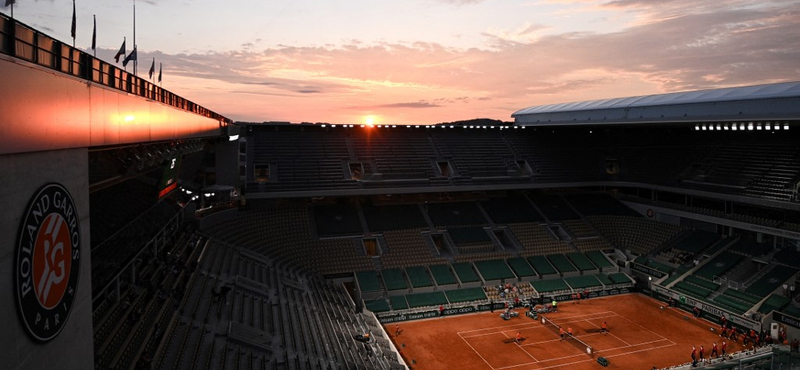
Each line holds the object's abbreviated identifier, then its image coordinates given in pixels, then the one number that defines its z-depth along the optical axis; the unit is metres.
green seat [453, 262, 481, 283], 35.94
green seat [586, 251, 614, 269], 39.41
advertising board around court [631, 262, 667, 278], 36.59
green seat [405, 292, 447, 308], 32.88
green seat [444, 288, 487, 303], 33.72
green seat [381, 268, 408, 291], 33.97
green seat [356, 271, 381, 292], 33.41
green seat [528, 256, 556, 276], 37.66
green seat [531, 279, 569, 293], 35.72
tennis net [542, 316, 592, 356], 27.45
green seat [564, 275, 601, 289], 36.66
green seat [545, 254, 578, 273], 38.31
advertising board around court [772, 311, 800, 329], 27.75
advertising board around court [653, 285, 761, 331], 29.27
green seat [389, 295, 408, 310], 32.31
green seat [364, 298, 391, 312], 31.81
